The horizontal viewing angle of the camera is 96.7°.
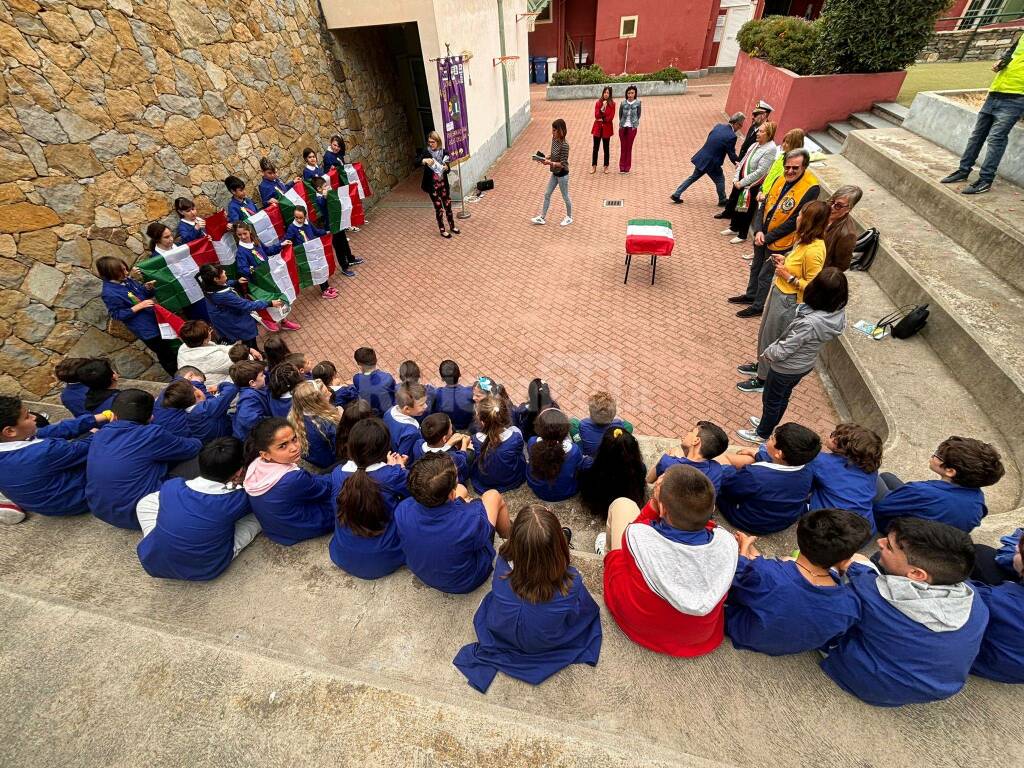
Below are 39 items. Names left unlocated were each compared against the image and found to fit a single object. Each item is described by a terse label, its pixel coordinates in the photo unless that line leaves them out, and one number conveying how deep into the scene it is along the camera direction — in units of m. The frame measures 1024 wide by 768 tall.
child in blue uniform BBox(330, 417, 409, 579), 2.57
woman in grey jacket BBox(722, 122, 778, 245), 6.65
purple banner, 8.59
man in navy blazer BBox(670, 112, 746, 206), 8.24
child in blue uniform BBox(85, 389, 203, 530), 3.04
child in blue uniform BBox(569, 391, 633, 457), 3.37
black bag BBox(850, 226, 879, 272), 6.17
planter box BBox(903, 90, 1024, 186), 6.14
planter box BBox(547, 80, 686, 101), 18.28
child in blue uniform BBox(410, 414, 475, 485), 3.03
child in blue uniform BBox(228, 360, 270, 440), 3.72
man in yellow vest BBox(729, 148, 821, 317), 5.09
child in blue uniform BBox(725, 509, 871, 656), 2.04
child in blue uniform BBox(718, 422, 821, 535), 2.76
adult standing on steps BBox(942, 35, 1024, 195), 5.39
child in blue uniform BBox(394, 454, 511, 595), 2.43
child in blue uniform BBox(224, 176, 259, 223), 6.41
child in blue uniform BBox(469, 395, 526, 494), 3.28
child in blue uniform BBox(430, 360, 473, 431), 4.00
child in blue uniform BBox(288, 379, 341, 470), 3.50
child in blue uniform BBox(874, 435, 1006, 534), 2.50
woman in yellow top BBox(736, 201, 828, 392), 4.09
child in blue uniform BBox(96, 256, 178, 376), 4.80
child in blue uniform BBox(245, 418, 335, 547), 2.85
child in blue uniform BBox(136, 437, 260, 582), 2.75
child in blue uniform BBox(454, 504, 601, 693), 2.12
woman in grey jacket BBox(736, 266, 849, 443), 3.54
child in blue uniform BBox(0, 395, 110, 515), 3.08
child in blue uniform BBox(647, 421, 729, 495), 2.88
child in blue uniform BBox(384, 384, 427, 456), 3.47
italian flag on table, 6.77
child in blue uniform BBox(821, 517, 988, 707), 1.94
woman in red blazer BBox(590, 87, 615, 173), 10.23
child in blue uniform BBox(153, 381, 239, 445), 3.60
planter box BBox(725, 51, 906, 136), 9.46
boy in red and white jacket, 2.03
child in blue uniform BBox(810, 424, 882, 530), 2.81
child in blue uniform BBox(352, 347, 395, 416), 4.20
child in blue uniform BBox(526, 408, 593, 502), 3.10
